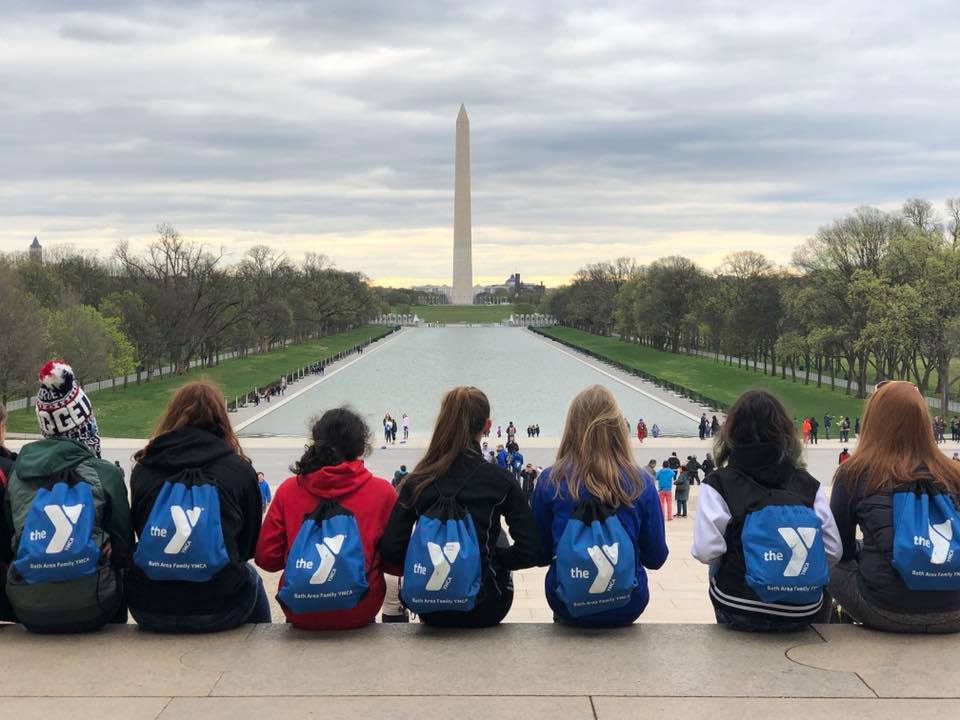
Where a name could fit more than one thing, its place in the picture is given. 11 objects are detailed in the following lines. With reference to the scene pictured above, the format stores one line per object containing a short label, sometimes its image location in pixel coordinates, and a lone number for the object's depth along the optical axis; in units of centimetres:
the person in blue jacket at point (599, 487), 559
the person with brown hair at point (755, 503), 557
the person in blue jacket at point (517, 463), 2587
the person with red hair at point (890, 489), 565
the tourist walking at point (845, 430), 3909
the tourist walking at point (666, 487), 2194
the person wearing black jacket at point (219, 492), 571
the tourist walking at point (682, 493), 2317
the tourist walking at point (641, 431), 3853
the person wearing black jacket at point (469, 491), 561
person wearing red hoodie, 567
